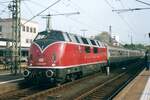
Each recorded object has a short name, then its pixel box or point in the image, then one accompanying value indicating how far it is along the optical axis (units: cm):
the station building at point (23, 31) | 6812
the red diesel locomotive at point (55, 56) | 1689
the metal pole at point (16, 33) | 2392
